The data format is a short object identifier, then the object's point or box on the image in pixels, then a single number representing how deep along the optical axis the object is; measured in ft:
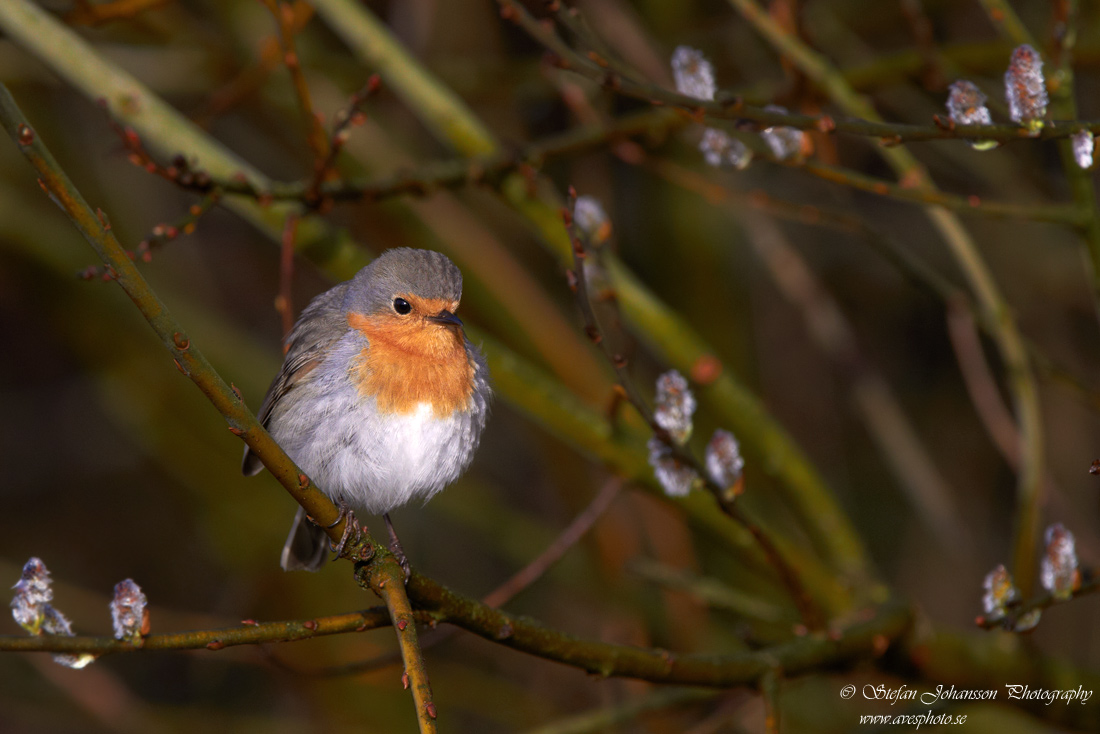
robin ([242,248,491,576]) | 19.57
